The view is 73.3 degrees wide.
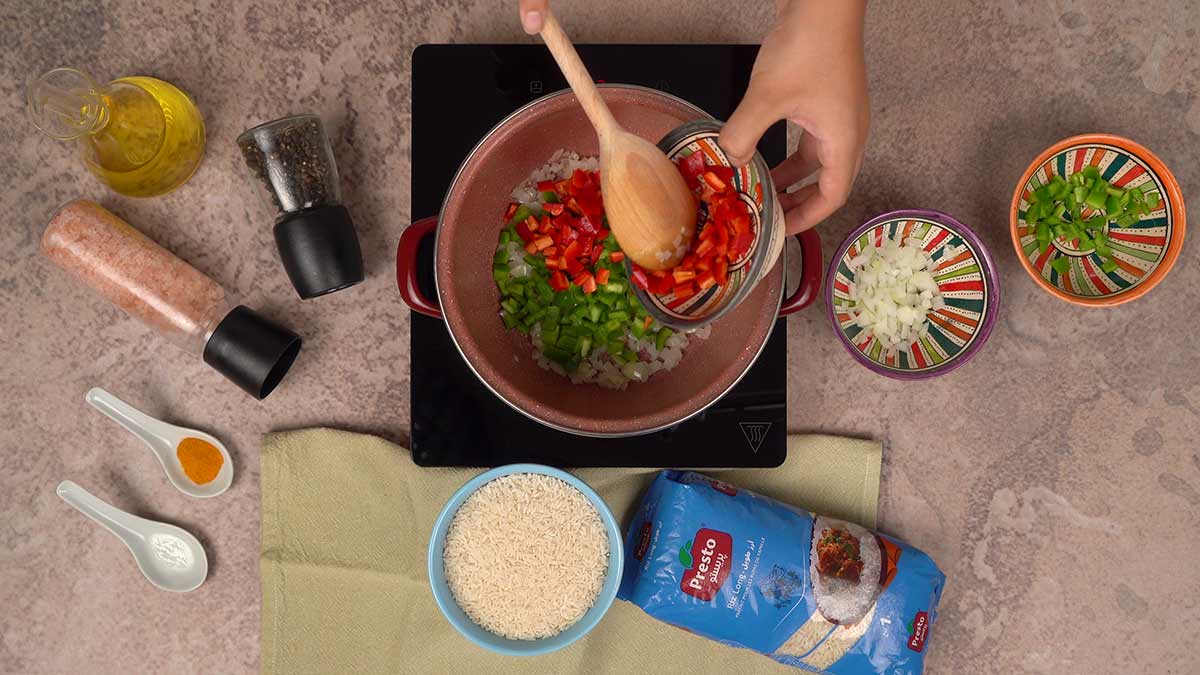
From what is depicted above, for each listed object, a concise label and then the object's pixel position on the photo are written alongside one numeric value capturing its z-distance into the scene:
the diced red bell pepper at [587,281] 1.18
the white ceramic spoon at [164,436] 1.31
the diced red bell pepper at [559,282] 1.19
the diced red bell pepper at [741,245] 1.01
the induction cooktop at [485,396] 1.26
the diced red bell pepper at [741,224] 1.01
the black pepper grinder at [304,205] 1.22
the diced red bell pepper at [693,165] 1.06
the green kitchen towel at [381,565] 1.33
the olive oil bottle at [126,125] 1.19
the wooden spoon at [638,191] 0.96
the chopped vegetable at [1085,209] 1.29
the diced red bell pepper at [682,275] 1.05
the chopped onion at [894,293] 1.29
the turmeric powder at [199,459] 1.32
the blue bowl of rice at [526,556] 1.25
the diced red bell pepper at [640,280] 1.08
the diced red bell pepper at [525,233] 1.20
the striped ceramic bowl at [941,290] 1.26
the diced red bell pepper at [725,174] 1.04
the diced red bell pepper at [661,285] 1.06
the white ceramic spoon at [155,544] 1.32
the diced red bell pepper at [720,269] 1.03
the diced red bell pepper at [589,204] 1.17
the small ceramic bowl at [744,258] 0.97
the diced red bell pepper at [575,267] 1.18
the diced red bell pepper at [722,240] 1.02
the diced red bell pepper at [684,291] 1.05
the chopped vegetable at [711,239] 1.02
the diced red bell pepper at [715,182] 1.04
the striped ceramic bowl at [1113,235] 1.26
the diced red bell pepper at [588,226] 1.17
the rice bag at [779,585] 1.24
